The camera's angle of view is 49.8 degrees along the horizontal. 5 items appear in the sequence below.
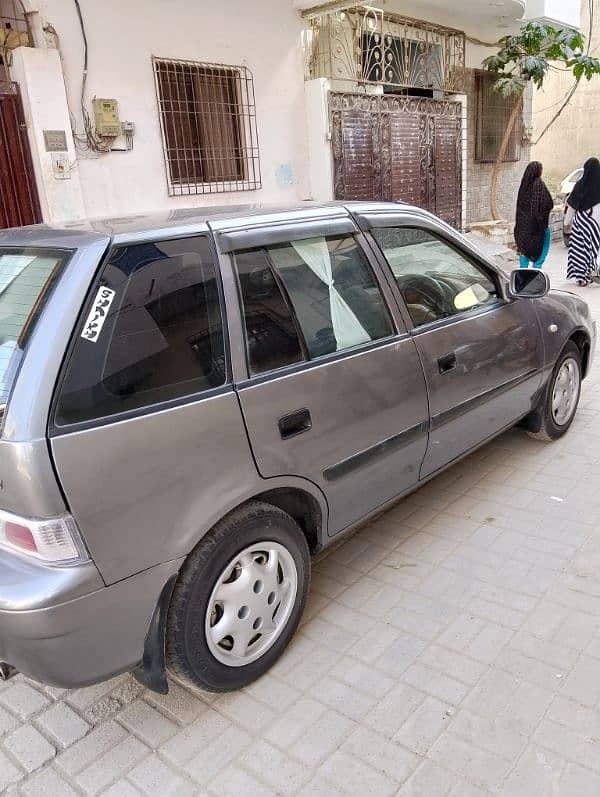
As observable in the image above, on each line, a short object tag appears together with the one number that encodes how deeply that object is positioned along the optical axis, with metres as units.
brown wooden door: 5.61
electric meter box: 6.00
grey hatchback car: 1.86
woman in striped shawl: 9.27
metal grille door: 8.80
